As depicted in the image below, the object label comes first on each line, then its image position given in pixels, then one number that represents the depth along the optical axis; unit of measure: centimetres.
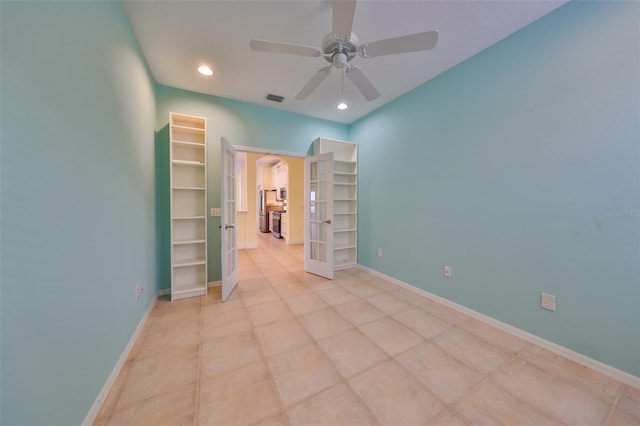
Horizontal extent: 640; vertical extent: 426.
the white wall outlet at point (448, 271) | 263
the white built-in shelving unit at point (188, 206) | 286
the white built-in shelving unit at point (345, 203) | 414
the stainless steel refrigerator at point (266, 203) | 883
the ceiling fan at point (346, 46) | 141
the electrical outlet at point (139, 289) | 210
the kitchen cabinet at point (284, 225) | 654
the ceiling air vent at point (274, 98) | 323
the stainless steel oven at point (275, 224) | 768
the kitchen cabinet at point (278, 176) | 799
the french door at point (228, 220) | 275
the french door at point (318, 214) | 357
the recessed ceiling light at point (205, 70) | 255
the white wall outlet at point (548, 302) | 186
